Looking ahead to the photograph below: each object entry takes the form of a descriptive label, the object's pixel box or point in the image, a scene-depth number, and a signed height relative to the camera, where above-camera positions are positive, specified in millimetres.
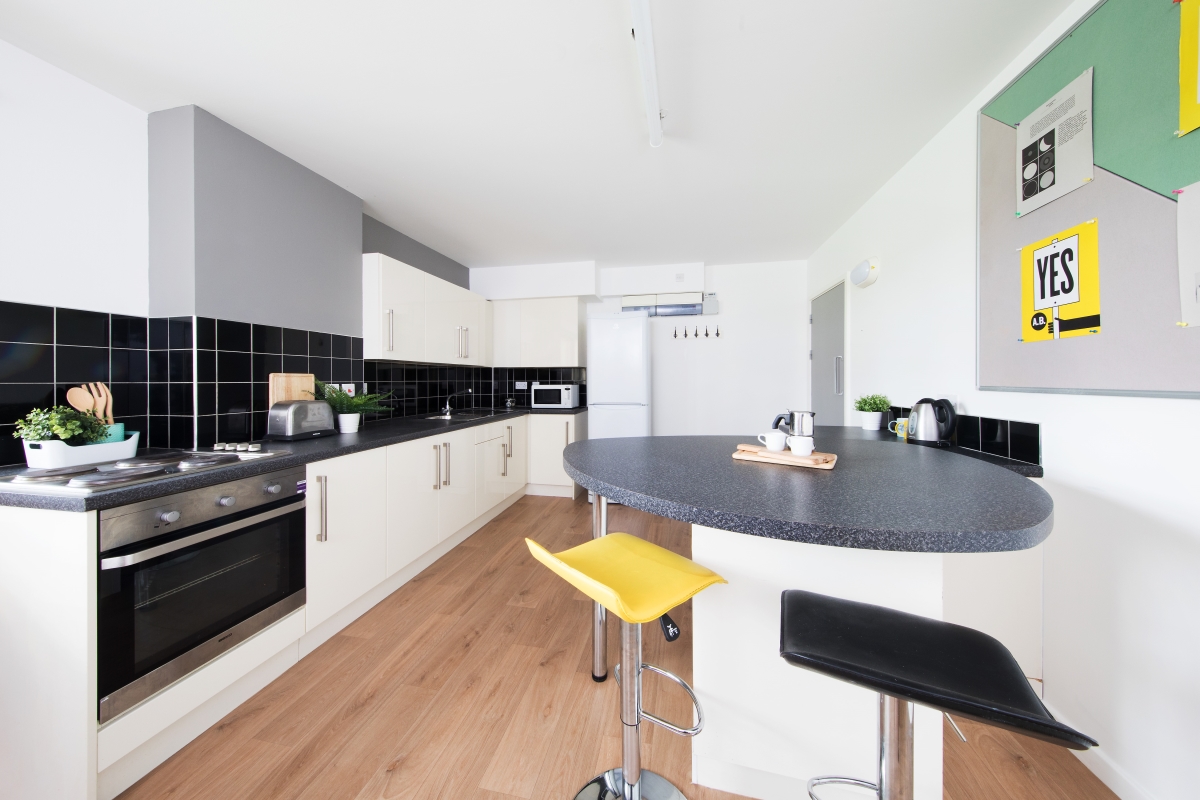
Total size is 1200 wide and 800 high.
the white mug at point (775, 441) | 1322 -138
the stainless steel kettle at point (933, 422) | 1831 -110
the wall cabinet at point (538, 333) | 4285 +681
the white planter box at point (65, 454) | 1326 -186
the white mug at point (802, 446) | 1256 -146
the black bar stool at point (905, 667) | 565 -433
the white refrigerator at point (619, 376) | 4168 +222
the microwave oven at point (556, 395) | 4402 +31
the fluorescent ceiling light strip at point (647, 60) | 1239 +1160
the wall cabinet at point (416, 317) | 2697 +616
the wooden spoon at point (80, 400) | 1536 -7
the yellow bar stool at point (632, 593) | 867 -435
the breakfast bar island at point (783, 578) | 826 -436
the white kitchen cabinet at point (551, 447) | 4141 -496
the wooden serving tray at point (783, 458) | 1189 -181
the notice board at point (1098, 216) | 1060 +558
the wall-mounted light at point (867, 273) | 2578 +786
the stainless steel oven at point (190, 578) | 1149 -585
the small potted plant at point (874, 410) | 2389 -72
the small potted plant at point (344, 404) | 2334 -35
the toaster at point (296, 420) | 2020 -112
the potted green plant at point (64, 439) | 1324 -135
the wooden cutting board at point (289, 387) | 2100 +60
